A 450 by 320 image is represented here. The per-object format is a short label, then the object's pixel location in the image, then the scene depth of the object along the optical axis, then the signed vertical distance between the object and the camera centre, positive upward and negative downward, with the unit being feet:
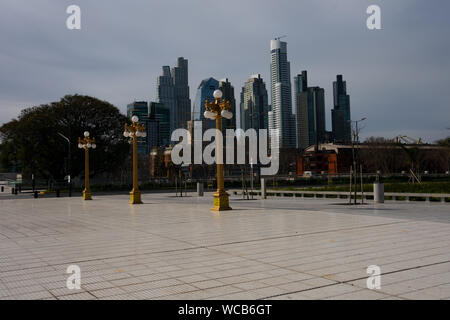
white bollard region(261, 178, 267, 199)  91.02 -3.82
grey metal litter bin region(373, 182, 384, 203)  68.23 -3.72
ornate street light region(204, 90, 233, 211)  58.49 +8.16
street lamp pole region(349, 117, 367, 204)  85.23 +7.67
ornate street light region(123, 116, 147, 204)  79.65 +7.43
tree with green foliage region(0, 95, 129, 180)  170.09 +17.66
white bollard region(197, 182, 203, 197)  113.39 -4.38
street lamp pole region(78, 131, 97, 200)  103.06 -1.43
